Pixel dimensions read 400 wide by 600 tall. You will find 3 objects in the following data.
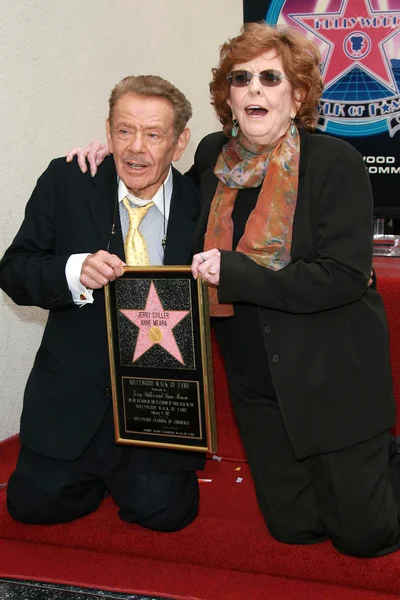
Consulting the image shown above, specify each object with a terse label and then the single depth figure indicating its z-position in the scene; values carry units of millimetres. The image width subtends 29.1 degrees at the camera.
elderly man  2031
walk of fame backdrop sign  2723
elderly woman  1825
